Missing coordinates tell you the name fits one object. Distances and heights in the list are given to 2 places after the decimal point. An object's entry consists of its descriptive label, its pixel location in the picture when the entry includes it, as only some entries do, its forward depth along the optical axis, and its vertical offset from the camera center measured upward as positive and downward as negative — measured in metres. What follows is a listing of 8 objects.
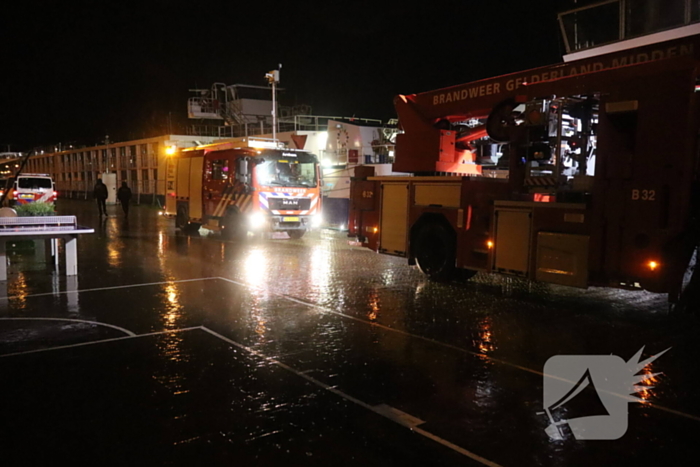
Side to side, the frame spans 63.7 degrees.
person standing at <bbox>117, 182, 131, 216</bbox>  25.69 -0.64
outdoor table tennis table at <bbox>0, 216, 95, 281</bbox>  10.13 -0.93
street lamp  26.25 +5.01
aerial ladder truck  7.00 +0.16
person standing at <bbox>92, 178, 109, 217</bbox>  25.96 -0.57
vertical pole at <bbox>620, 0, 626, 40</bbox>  15.45 +4.66
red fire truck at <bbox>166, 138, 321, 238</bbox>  16.75 -0.18
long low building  43.72 +1.65
